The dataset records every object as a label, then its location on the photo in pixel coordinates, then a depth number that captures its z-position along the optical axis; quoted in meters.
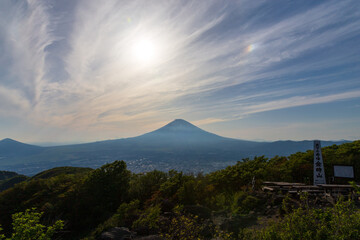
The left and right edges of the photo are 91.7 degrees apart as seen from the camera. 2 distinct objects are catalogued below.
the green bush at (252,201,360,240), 3.31
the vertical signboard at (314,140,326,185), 8.59
